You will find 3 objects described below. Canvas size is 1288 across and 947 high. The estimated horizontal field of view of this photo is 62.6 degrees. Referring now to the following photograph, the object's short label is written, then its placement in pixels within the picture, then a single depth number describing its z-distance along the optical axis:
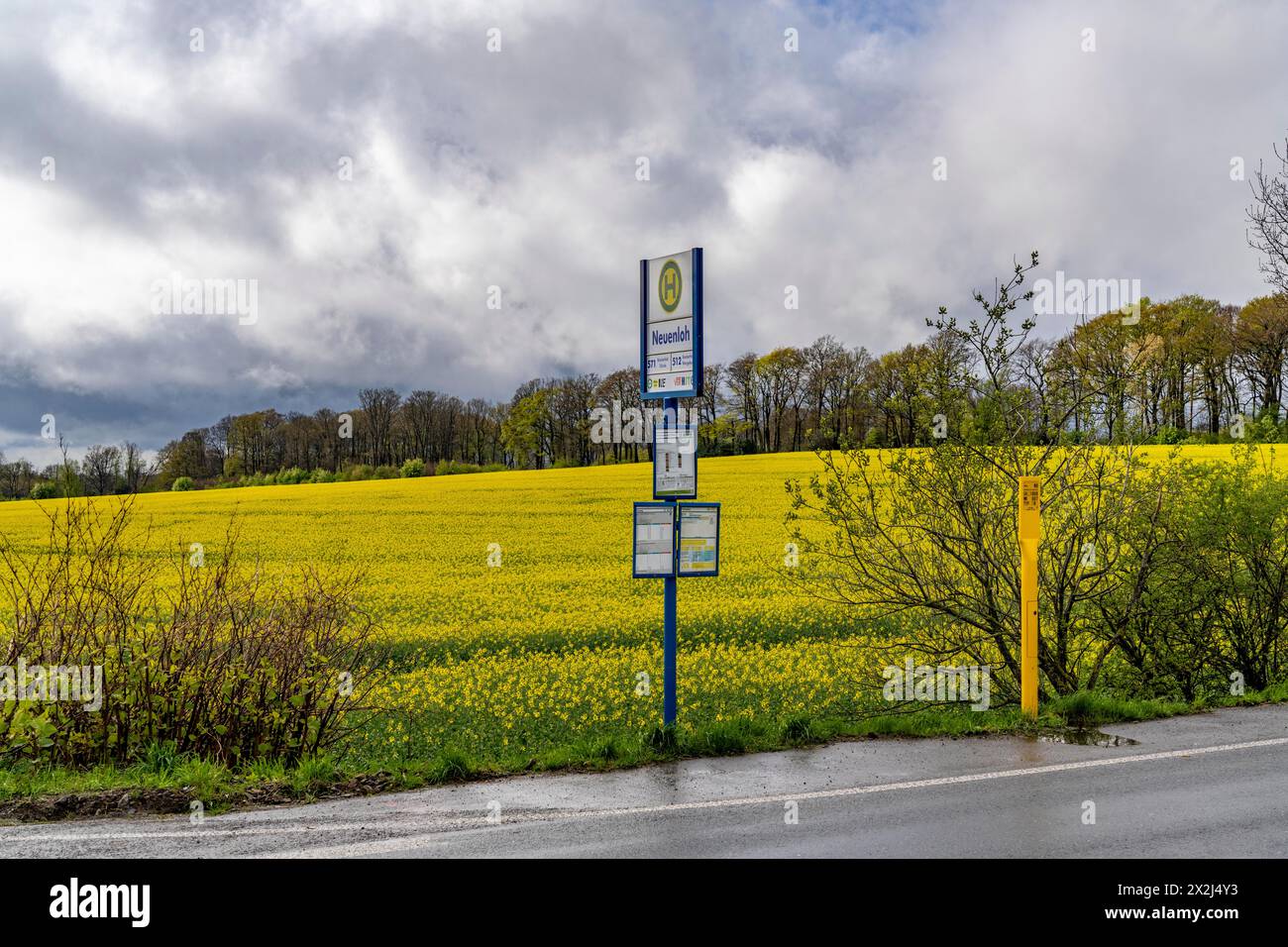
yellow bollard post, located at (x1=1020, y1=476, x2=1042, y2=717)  9.92
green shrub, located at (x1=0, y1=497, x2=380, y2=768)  8.80
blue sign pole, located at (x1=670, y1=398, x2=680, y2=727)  9.10
